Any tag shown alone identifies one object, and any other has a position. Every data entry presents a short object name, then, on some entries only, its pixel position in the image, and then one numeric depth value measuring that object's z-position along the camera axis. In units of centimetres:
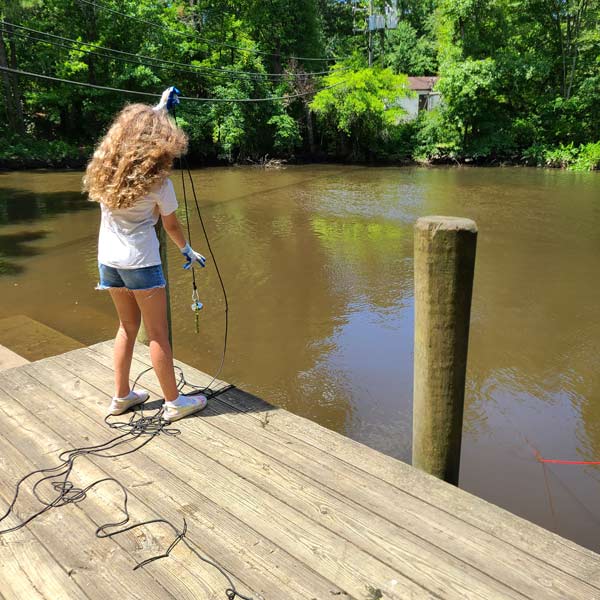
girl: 248
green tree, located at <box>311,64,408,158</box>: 2491
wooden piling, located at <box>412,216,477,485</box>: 225
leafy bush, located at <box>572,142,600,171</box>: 2166
